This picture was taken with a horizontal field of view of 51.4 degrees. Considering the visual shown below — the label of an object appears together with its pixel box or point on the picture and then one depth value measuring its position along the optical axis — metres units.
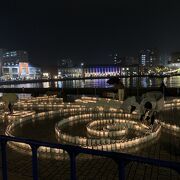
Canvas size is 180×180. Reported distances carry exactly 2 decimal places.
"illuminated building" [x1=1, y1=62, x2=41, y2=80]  107.63
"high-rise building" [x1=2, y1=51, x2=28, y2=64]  131.52
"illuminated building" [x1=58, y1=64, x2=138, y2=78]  132.59
